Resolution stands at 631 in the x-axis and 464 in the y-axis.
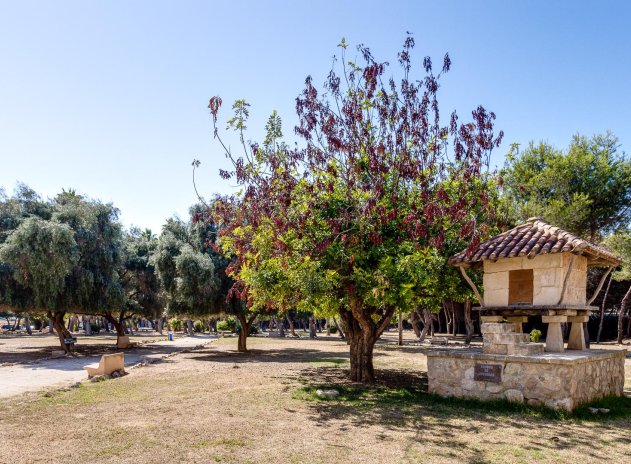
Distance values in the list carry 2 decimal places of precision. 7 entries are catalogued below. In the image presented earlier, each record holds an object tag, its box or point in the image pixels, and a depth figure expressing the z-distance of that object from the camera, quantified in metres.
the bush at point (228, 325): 59.41
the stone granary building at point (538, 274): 11.61
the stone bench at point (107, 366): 17.00
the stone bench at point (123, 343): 32.56
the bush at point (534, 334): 28.86
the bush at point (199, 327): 70.47
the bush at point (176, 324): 64.12
